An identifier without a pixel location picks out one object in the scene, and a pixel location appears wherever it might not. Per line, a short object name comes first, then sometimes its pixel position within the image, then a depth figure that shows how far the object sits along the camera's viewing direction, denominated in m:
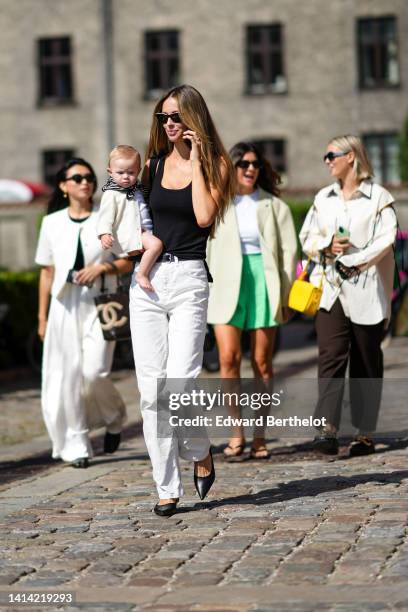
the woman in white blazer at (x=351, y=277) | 16.84
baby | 13.45
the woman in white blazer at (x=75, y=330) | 17.61
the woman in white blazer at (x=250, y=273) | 17.44
